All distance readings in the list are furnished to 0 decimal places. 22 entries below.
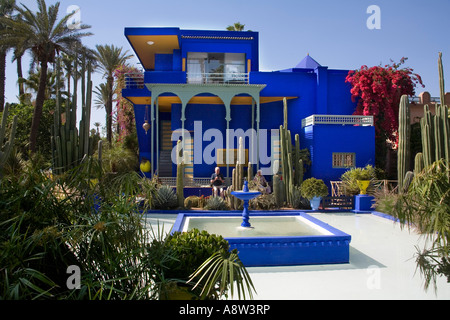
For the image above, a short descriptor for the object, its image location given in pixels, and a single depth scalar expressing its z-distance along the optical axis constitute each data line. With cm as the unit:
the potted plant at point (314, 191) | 1222
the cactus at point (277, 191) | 1238
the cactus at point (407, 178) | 1053
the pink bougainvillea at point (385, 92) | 1594
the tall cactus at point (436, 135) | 1010
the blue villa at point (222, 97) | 1586
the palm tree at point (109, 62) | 2483
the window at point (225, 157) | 1667
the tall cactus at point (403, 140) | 1138
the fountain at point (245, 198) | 848
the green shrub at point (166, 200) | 1211
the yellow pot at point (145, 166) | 1725
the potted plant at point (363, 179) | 1284
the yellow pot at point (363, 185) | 1283
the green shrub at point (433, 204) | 356
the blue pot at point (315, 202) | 1234
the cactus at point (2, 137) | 550
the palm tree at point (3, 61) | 2052
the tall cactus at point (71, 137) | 1023
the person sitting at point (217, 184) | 1299
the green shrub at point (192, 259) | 322
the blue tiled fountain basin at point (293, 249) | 637
